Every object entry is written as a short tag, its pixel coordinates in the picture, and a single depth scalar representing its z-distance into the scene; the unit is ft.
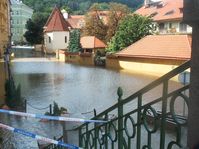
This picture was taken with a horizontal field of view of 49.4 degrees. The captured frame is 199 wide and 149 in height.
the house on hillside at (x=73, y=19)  180.55
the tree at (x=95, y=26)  108.23
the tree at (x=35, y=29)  153.18
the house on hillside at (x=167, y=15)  98.07
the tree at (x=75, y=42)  104.84
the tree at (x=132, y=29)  80.93
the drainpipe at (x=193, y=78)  4.32
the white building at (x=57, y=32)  129.45
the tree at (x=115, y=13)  102.02
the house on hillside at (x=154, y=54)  64.85
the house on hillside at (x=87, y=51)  92.85
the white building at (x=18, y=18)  219.85
